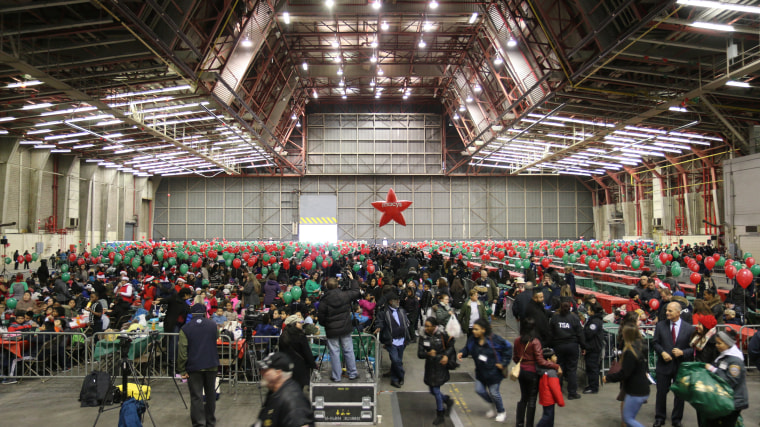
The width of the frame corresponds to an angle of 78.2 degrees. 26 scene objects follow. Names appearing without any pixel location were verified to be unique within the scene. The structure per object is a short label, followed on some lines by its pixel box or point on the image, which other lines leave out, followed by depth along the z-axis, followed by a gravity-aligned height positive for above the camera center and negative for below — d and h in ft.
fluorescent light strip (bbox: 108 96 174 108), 66.76 +20.07
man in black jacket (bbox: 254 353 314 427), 11.80 -4.20
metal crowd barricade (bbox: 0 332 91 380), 27.27 -6.83
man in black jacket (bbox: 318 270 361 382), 22.09 -3.99
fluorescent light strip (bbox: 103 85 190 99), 63.16 +20.12
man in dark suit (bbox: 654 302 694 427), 19.06 -4.77
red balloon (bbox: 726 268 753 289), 36.29 -3.37
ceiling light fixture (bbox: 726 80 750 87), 53.47 +17.21
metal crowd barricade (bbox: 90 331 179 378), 26.53 -6.50
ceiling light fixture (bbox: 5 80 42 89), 52.54 +17.85
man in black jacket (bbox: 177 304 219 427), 19.56 -5.07
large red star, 84.48 +5.31
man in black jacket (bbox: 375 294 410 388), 26.12 -5.30
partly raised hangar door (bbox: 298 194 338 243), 141.69 +6.11
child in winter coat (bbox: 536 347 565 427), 17.89 -6.06
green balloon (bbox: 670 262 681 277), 49.75 -3.72
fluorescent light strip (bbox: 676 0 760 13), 39.83 +19.51
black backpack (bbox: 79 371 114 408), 22.77 -7.28
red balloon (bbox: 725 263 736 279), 40.83 -3.25
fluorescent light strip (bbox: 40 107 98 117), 65.82 +18.37
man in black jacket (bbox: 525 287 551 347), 23.34 -4.44
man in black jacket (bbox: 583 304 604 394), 24.63 -5.90
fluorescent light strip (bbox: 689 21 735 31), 43.98 +19.59
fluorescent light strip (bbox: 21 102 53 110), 60.64 +17.72
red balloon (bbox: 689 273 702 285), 42.57 -4.00
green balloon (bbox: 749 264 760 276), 43.96 -3.38
